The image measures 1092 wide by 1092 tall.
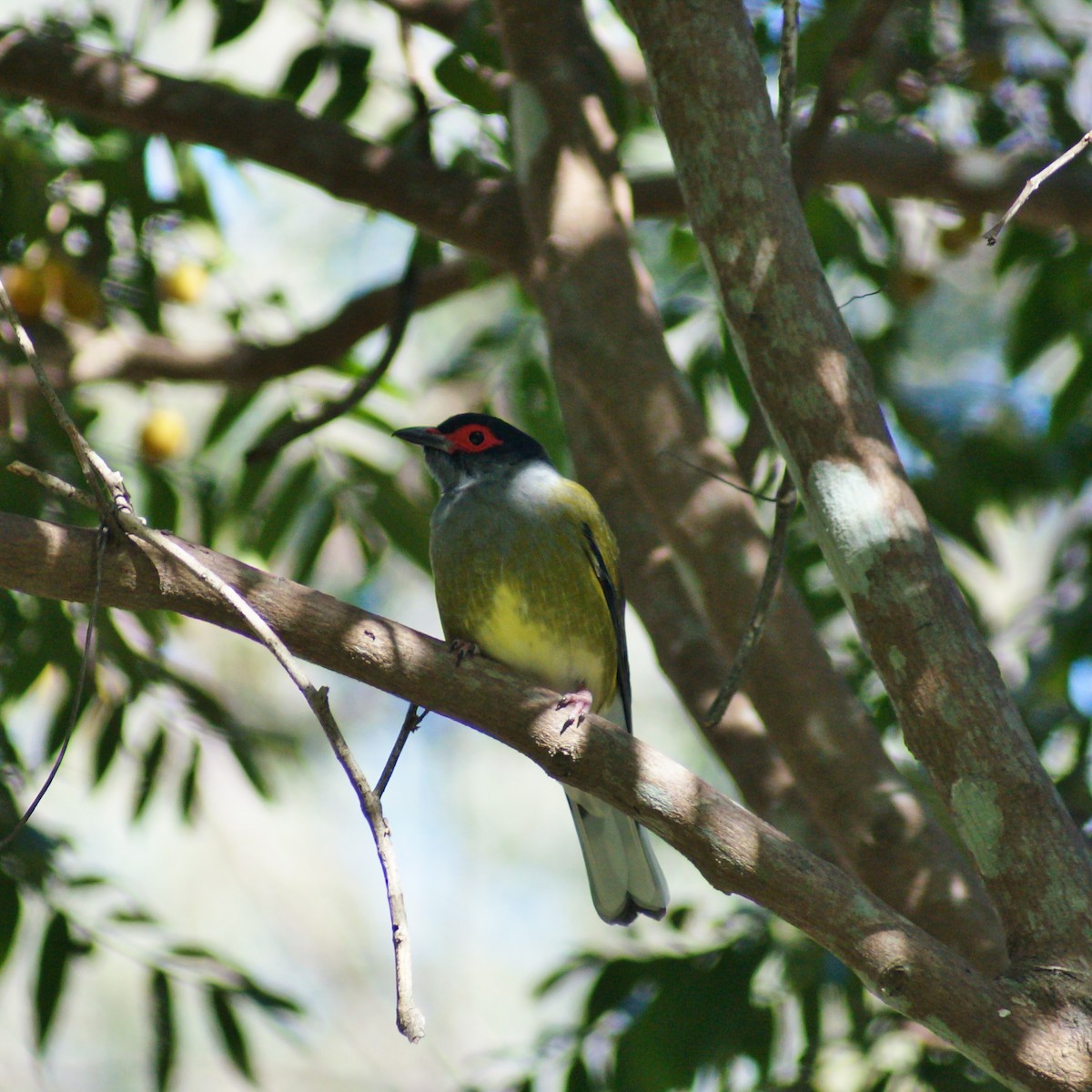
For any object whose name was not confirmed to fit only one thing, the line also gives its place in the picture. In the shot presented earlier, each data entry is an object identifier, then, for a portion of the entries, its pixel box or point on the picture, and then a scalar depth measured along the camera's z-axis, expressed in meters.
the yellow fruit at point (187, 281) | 10.95
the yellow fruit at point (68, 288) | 9.67
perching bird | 7.97
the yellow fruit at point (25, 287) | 9.60
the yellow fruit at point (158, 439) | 10.38
